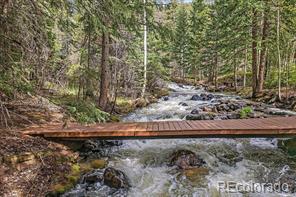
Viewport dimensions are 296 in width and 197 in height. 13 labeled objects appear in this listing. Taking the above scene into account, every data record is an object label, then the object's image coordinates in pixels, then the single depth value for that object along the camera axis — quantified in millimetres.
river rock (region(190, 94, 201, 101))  12286
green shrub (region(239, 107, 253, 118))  7120
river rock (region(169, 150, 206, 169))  4155
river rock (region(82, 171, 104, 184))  3654
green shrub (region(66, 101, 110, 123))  3900
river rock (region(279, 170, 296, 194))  3467
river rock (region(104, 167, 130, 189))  3612
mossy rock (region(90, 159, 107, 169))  4096
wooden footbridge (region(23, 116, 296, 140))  4304
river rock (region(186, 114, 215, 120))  7053
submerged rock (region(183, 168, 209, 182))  3800
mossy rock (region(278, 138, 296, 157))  4574
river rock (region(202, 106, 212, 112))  8402
